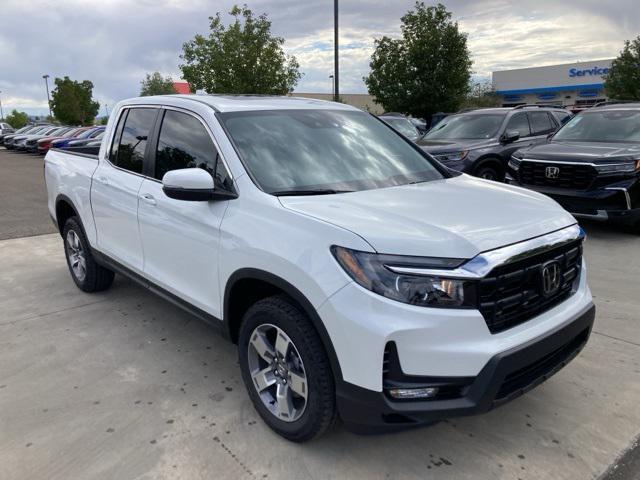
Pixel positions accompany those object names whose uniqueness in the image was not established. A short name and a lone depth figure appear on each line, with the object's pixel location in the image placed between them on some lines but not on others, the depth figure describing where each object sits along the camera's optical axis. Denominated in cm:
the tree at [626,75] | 3369
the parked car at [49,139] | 2568
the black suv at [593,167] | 679
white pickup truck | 229
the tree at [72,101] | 5450
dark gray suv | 906
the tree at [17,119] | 9694
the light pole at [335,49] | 1403
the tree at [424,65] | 2288
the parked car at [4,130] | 4128
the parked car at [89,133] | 2274
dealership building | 5738
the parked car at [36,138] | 2815
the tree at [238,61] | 2234
